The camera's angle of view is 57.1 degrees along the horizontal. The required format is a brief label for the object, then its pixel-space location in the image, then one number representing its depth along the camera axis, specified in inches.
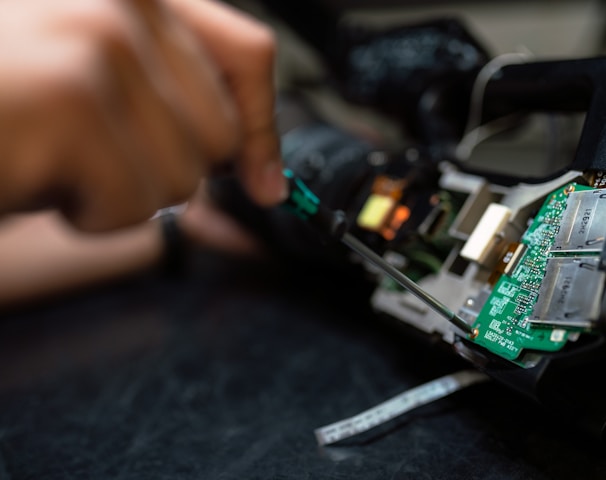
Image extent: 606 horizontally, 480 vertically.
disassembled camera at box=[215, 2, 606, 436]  17.6
